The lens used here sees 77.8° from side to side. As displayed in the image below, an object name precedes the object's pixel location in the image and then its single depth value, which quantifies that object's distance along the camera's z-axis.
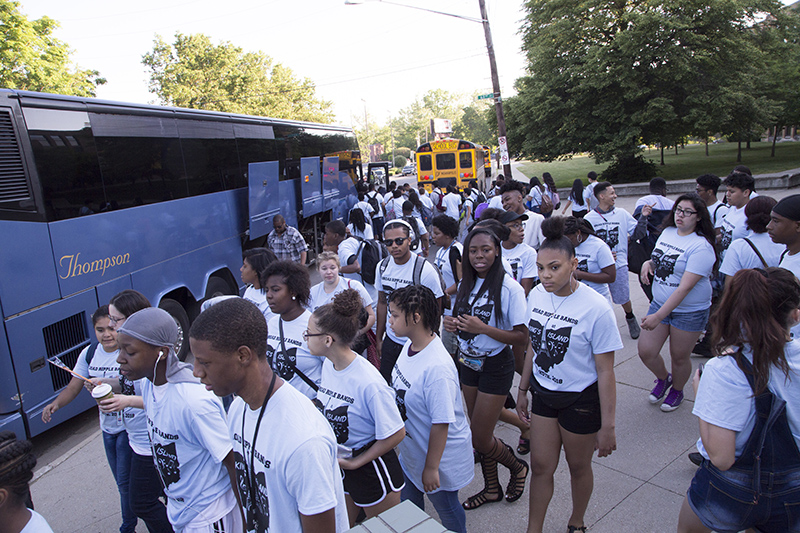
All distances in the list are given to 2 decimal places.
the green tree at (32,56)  16.11
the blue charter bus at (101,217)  4.96
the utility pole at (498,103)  18.28
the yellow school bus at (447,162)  22.55
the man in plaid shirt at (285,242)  9.32
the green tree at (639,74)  21.28
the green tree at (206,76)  29.03
